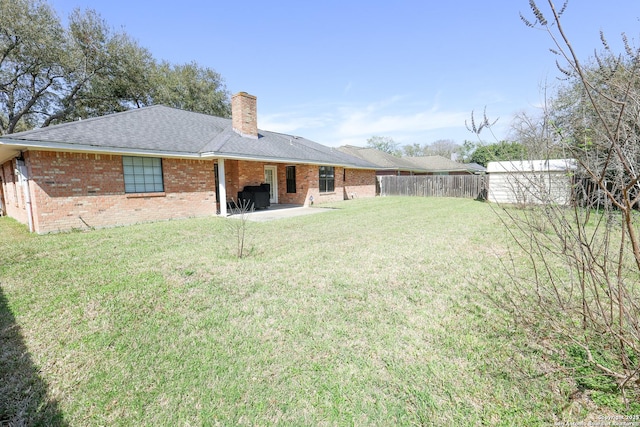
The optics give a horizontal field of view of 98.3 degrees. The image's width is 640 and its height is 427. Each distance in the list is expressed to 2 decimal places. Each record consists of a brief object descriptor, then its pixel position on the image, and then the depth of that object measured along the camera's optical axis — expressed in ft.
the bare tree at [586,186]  4.84
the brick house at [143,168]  27.32
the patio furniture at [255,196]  44.73
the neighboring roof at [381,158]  90.99
